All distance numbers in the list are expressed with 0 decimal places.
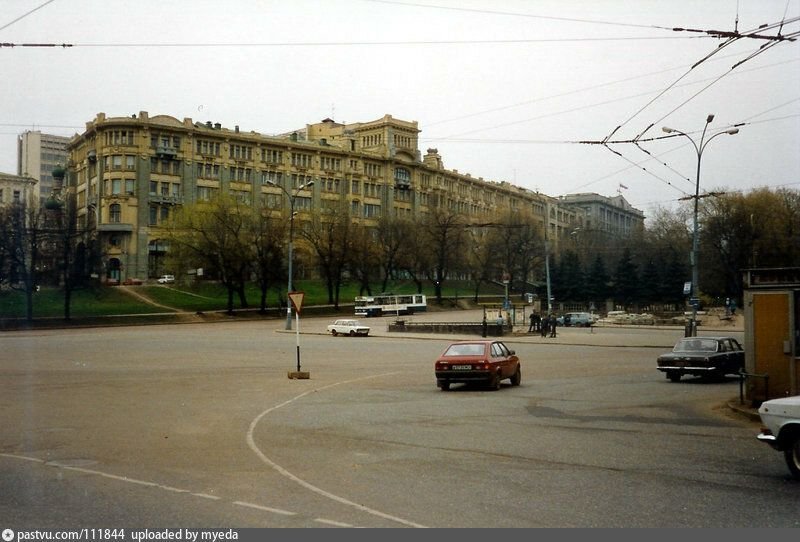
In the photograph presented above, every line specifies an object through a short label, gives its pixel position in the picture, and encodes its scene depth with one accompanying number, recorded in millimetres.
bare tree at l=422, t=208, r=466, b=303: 94688
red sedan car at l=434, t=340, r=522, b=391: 22047
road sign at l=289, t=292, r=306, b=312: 26000
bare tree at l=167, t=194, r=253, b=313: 79625
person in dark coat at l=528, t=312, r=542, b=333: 58344
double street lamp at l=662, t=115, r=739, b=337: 40781
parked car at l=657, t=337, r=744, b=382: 24859
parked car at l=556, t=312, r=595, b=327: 72438
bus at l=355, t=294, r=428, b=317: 86062
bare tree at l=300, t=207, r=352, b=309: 88188
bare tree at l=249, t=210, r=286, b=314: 81125
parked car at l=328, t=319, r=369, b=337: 56969
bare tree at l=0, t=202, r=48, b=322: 70562
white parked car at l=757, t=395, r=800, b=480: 9891
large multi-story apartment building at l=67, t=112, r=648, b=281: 96250
